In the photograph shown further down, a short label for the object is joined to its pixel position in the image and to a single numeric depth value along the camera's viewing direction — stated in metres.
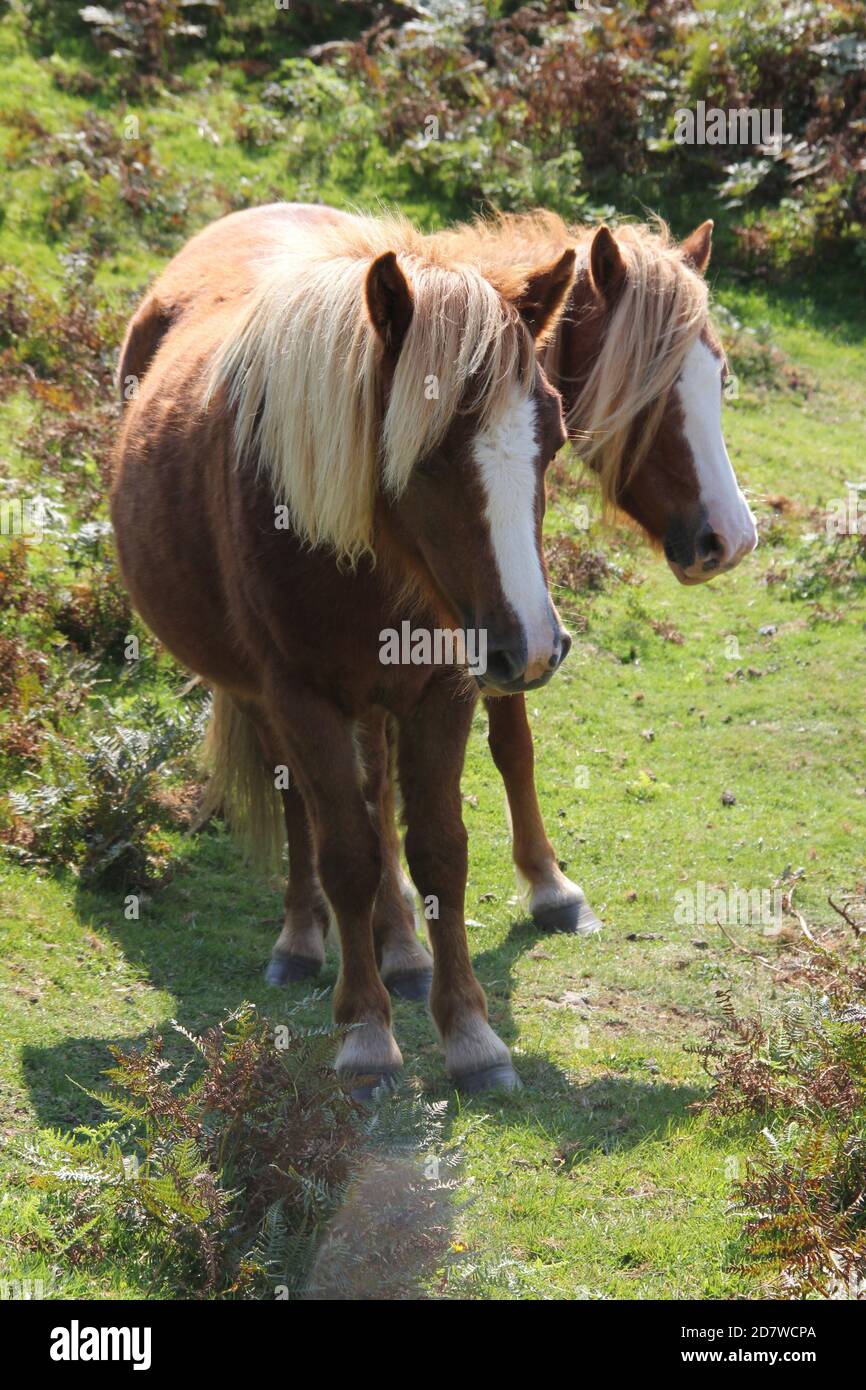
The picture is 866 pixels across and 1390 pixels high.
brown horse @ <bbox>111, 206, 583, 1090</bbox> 7.52
